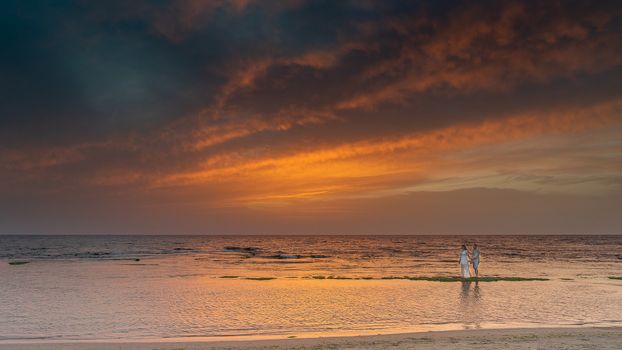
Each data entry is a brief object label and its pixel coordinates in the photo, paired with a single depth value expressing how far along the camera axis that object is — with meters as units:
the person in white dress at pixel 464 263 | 36.94
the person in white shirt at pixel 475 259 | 38.98
